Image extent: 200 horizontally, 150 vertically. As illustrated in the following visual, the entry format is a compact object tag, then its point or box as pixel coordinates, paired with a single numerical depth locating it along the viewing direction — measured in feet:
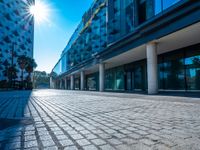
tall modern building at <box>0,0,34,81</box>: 216.95
